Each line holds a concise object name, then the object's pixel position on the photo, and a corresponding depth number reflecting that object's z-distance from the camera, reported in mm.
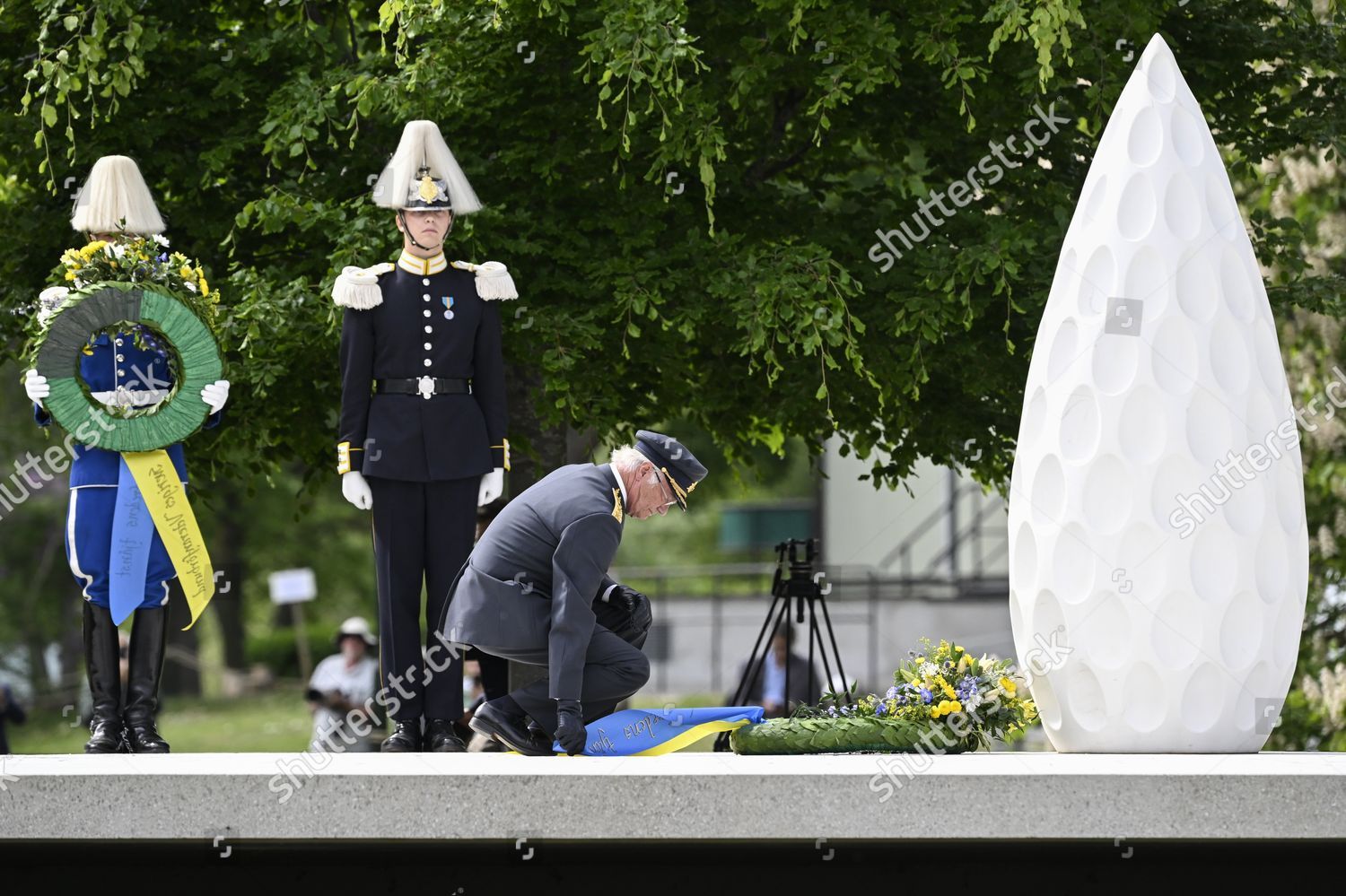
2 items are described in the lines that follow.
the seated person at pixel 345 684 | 25000
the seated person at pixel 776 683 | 22625
